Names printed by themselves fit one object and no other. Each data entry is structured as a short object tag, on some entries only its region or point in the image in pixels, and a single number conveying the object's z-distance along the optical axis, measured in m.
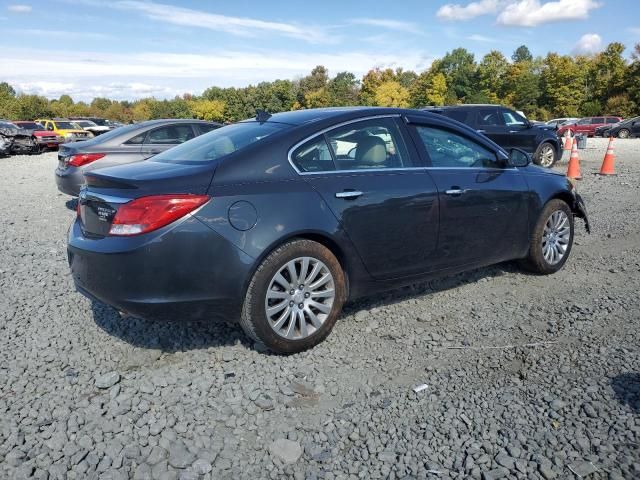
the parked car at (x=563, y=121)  42.02
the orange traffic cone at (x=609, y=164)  12.69
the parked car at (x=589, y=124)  39.12
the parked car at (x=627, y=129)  34.16
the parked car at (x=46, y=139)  25.94
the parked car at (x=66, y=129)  27.81
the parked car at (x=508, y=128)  14.08
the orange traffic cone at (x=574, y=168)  12.00
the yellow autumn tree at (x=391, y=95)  73.00
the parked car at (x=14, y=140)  22.75
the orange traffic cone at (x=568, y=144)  21.34
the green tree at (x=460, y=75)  74.06
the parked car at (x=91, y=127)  29.81
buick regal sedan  3.27
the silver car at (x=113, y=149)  8.68
